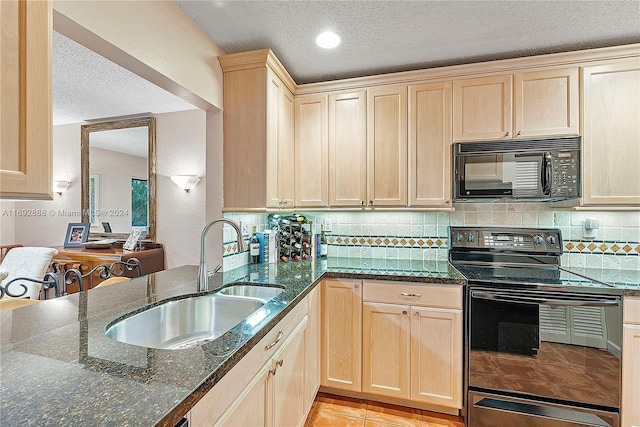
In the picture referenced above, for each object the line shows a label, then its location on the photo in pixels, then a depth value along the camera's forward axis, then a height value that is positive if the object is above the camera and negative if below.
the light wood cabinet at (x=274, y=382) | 0.89 -0.65
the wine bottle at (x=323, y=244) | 2.77 -0.29
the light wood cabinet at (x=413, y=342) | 1.94 -0.85
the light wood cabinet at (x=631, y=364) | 1.69 -0.83
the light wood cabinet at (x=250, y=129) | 2.05 +0.56
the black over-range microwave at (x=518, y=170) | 2.04 +0.29
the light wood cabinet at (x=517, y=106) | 2.08 +0.74
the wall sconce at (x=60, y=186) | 3.73 +0.32
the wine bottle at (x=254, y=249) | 2.40 -0.29
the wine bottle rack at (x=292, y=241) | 2.54 -0.24
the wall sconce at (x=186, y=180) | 3.34 +0.35
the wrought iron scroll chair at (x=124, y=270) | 2.72 -0.54
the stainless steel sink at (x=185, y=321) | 1.29 -0.51
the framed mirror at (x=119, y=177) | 3.50 +0.42
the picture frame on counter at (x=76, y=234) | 3.41 -0.24
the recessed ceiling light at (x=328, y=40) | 1.92 +1.11
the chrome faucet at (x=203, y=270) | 1.57 -0.30
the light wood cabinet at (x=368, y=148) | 2.37 +0.51
